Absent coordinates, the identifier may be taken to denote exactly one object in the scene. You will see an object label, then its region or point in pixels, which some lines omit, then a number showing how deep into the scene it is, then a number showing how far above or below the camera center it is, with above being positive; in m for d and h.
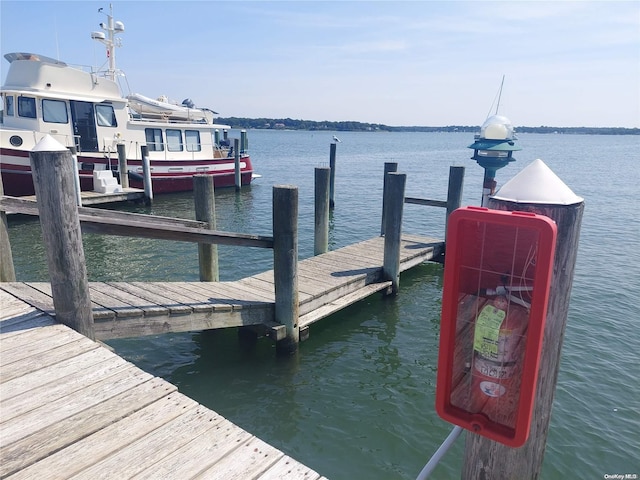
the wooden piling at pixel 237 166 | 21.69 -1.68
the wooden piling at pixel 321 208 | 8.34 -1.48
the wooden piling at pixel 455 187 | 9.02 -1.07
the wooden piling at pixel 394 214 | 7.67 -1.39
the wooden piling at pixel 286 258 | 5.29 -1.55
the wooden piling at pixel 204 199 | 5.93 -0.92
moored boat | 15.21 +0.19
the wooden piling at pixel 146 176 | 16.67 -1.70
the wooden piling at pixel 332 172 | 17.53 -1.54
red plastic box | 1.65 -0.76
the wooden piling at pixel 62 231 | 3.05 -0.74
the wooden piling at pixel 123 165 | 16.53 -1.30
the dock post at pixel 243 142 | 23.92 -0.51
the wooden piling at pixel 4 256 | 4.52 -1.35
